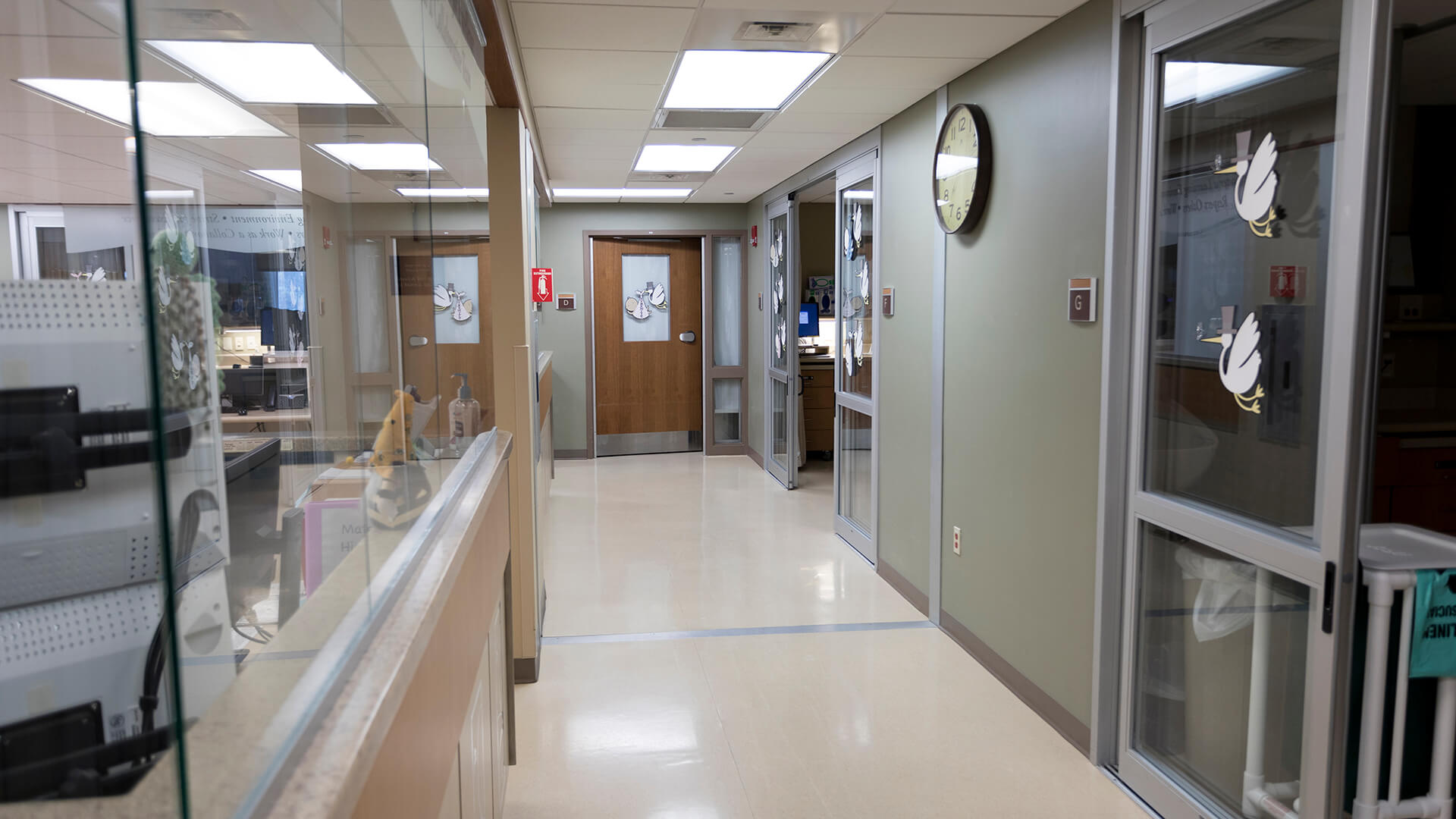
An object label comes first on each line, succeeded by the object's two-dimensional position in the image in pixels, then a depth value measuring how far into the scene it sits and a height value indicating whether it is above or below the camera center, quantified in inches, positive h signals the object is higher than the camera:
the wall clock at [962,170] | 144.9 +25.9
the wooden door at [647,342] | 356.2 -6.1
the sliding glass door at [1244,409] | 80.8 -8.5
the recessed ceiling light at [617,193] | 311.6 +45.9
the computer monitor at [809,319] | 325.1 +2.4
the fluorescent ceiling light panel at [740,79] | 141.0 +41.1
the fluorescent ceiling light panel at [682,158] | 225.8 +43.3
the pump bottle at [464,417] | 90.5 -9.5
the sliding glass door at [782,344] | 286.2 -5.8
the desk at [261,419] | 43.1 -5.4
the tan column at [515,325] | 137.3 +0.3
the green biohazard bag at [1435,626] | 83.5 -27.5
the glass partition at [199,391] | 20.9 -2.1
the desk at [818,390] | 340.2 -23.6
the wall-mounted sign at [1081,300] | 115.1 +3.2
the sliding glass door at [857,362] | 208.8 -8.6
